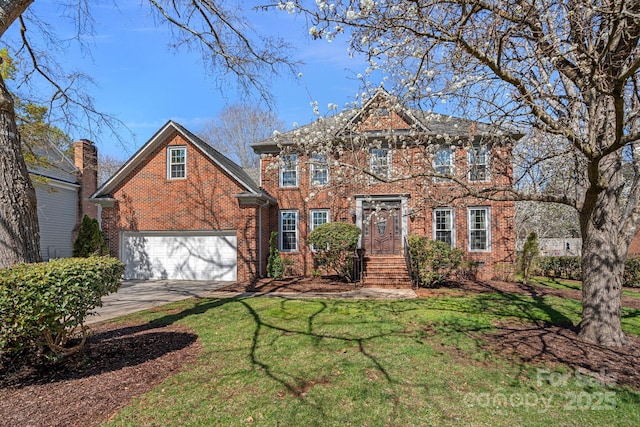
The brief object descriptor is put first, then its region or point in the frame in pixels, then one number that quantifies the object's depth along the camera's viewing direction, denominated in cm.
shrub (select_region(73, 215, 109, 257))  1298
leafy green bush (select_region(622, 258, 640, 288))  1272
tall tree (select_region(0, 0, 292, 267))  477
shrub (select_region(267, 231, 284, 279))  1357
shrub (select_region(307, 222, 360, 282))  1193
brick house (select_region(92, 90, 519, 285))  1320
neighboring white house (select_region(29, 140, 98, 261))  1764
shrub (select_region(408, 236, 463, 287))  1119
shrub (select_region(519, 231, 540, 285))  1292
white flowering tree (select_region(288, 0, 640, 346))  386
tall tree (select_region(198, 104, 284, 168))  2897
